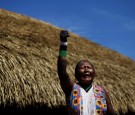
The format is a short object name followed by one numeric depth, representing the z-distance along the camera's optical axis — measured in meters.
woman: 2.46
